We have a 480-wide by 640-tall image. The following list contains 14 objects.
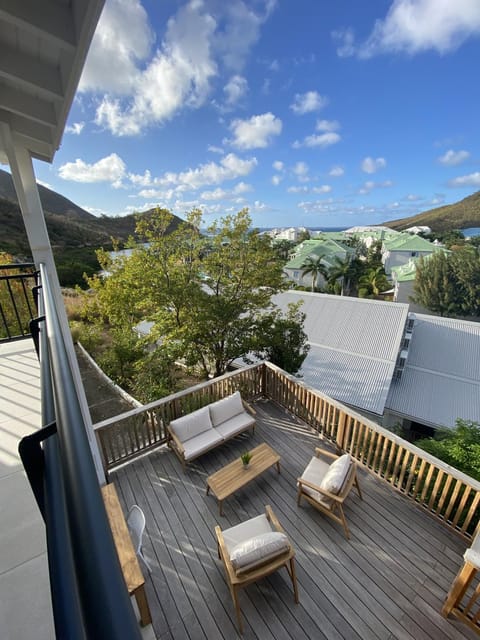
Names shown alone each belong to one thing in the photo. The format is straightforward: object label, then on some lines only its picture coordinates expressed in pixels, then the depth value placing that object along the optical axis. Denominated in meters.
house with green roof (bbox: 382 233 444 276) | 41.06
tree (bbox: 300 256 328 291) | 30.56
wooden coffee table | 3.70
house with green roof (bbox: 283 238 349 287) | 34.03
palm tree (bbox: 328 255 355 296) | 30.66
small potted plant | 3.96
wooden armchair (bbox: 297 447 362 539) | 3.43
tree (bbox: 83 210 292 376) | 7.53
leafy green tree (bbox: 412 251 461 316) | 25.66
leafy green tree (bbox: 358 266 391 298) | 32.09
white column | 3.12
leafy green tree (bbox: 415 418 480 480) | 4.16
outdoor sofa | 4.37
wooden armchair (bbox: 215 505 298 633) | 2.68
